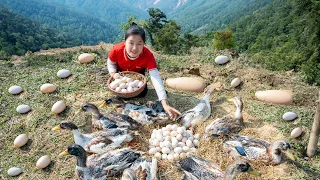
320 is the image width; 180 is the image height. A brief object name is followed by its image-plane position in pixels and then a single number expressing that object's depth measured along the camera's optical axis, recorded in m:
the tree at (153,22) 23.34
